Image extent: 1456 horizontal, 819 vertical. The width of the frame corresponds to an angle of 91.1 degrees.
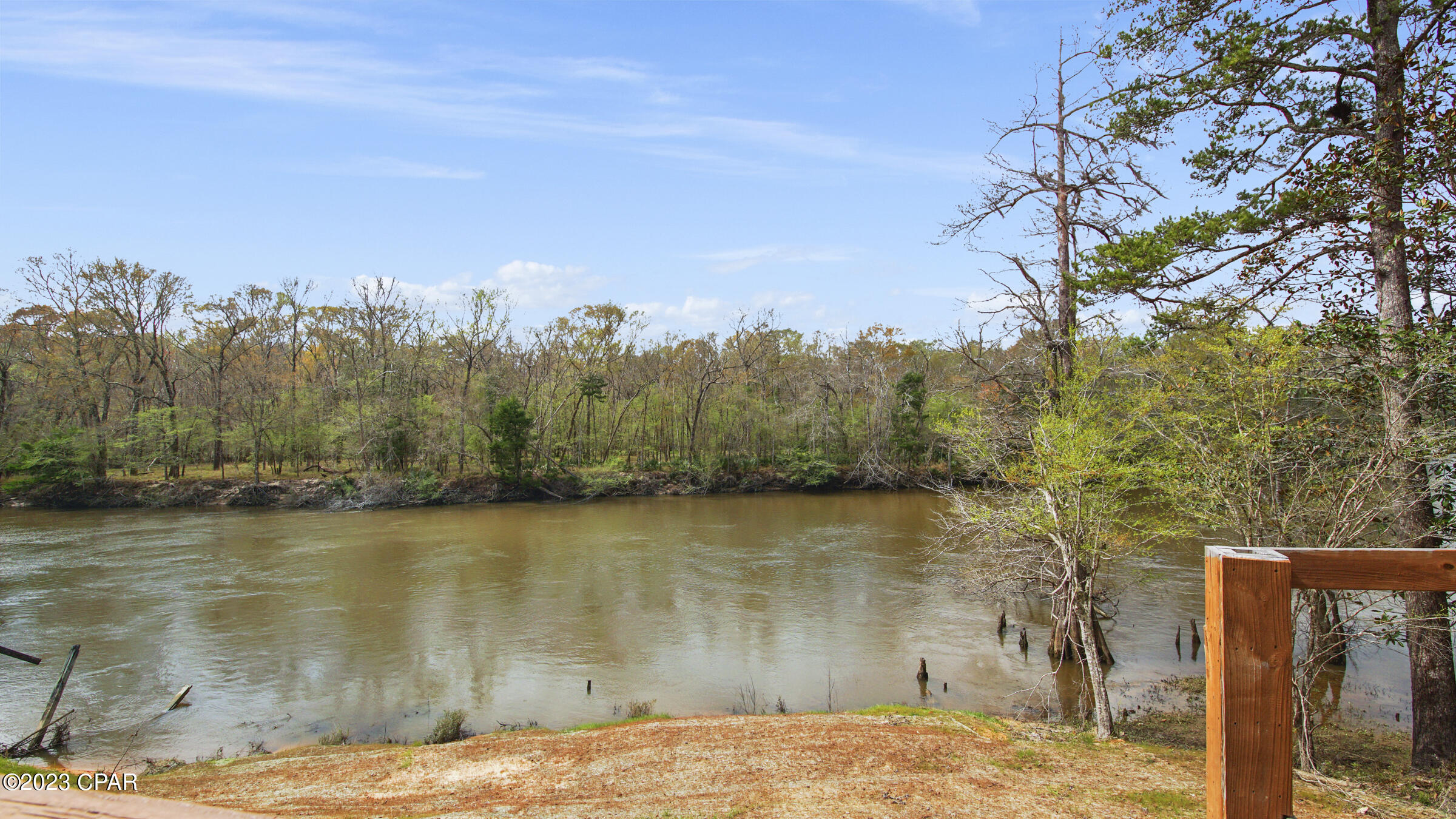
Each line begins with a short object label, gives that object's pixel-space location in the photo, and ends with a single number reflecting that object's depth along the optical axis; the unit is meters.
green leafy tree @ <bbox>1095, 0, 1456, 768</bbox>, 7.61
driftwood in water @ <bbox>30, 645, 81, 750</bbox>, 10.39
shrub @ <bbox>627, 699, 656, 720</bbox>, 11.59
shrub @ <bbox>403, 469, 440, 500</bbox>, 39.44
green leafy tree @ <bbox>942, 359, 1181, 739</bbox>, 9.93
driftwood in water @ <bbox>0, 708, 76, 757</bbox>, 10.06
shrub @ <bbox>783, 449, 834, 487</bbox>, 45.34
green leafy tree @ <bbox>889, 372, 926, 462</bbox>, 45.12
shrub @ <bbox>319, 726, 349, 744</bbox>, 10.75
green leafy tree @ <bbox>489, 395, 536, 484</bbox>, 40.62
